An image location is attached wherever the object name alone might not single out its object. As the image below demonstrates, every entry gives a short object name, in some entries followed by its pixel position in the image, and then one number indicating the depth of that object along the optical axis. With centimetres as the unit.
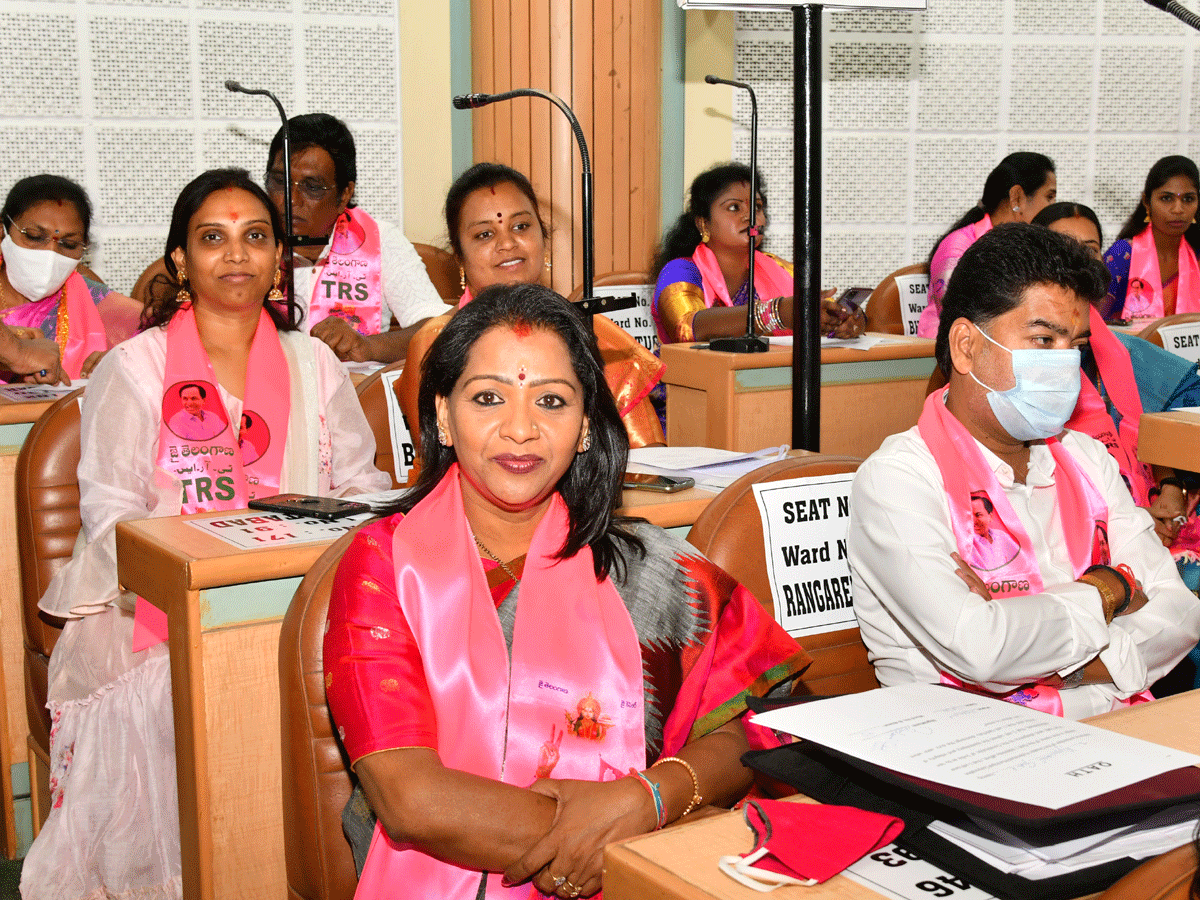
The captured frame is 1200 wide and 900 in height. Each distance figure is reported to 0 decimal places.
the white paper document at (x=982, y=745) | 99
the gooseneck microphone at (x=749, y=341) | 362
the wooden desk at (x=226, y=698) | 171
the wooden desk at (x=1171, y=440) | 231
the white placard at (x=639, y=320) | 486
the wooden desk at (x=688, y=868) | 93
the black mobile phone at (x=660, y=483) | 208
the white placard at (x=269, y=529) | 179
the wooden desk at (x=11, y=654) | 266
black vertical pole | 211
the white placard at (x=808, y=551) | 182
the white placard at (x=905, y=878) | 93
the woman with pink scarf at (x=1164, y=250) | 563
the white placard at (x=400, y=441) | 291
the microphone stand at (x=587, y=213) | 214
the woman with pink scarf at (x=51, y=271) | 382
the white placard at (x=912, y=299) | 535
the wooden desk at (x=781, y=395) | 365
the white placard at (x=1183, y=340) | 405
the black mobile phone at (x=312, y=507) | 197
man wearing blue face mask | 174
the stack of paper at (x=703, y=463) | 217
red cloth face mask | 94
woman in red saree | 135
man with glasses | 423
